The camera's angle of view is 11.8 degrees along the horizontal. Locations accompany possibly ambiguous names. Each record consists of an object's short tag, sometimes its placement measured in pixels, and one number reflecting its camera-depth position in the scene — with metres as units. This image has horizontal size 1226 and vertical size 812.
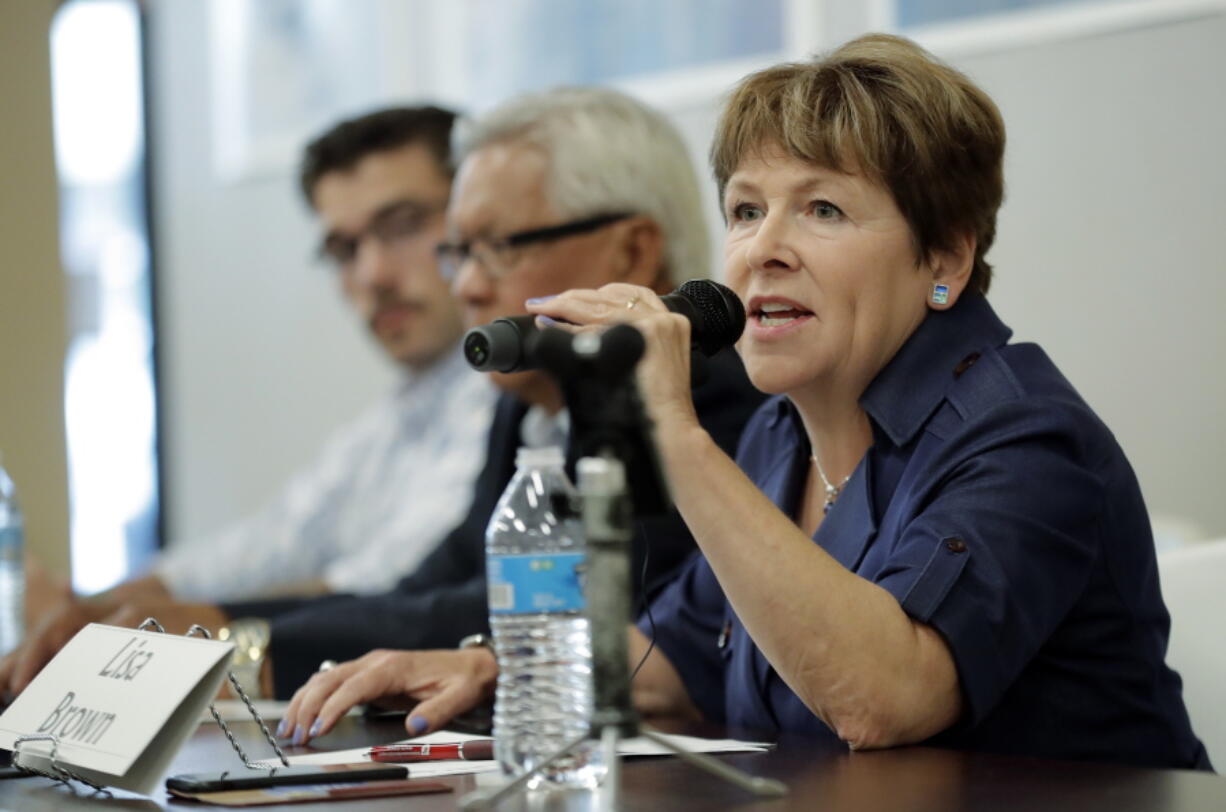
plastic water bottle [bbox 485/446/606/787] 3.78
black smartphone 3.80
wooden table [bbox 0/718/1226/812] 3.70
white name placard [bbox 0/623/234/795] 3.79
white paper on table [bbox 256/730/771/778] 3.86
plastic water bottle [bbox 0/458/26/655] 5.36
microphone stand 3.60
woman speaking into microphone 3.90
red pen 3.91
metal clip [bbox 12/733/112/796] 3.84
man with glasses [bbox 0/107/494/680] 5.85
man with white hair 4.77
